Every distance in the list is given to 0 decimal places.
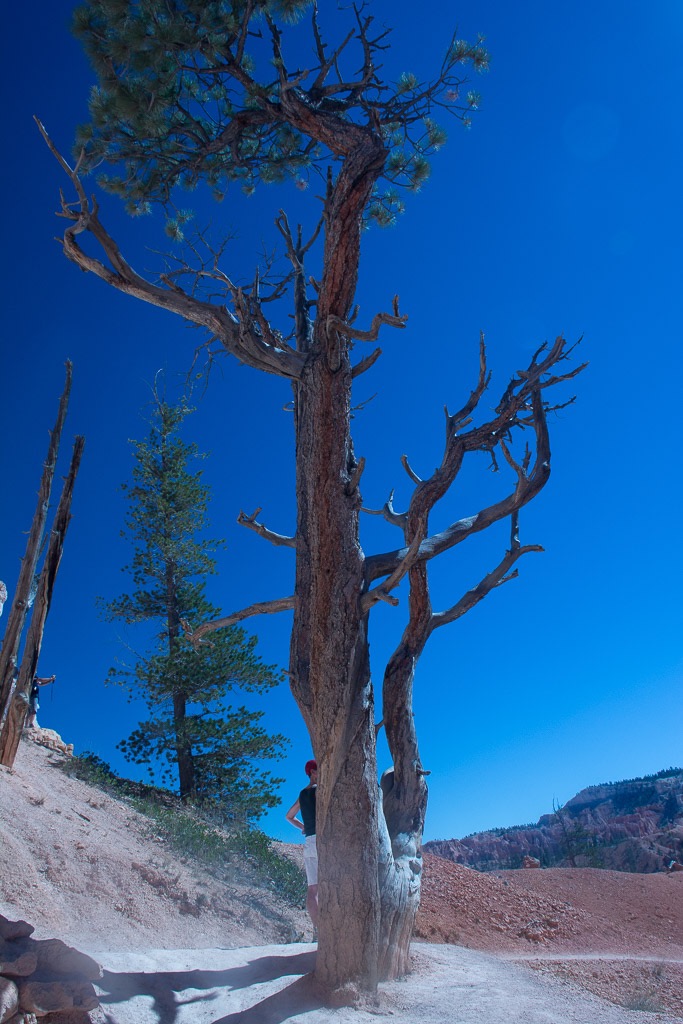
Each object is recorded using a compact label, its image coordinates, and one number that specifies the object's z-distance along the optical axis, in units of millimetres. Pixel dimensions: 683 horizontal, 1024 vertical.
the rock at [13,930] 4924
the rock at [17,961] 4676
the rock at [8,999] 4457
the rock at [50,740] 13055
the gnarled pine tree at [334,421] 5637
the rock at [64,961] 4922
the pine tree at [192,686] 12648
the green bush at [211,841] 10391
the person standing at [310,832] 6207
